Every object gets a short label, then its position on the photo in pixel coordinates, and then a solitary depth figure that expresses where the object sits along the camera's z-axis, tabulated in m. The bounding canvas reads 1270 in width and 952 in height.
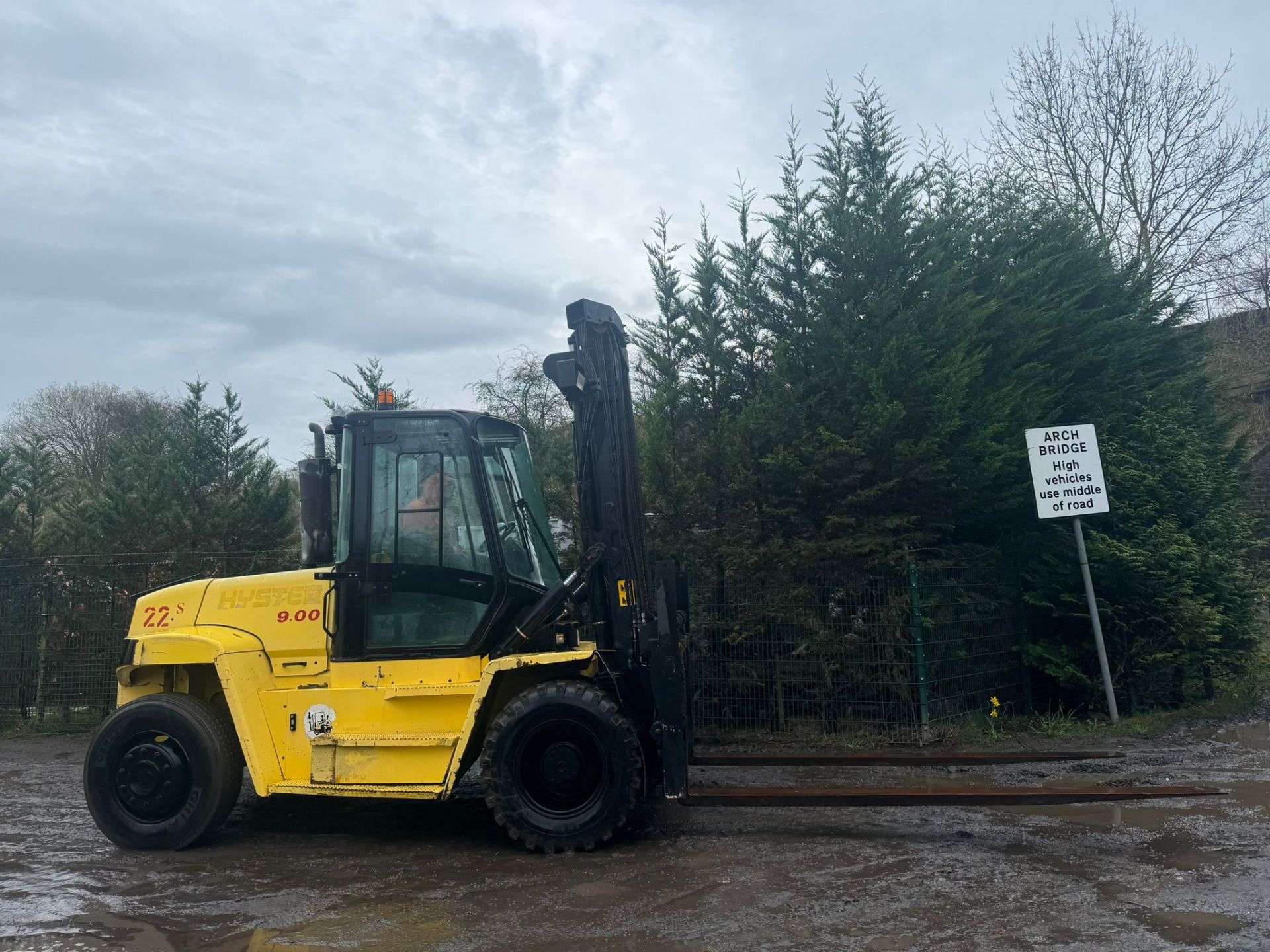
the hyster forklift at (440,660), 5.89
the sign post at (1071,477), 9.75
